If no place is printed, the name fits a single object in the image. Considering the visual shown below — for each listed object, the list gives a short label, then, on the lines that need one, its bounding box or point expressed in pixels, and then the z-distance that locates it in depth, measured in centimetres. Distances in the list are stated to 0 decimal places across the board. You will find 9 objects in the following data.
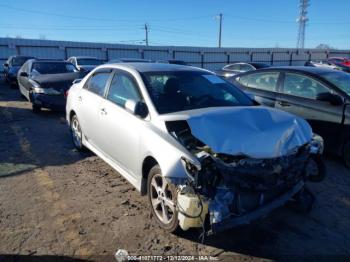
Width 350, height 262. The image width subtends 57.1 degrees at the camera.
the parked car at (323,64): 2309
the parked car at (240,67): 1529
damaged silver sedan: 290
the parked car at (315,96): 526
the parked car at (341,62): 2172
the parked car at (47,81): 927
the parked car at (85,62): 1650
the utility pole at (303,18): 6899
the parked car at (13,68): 1678
